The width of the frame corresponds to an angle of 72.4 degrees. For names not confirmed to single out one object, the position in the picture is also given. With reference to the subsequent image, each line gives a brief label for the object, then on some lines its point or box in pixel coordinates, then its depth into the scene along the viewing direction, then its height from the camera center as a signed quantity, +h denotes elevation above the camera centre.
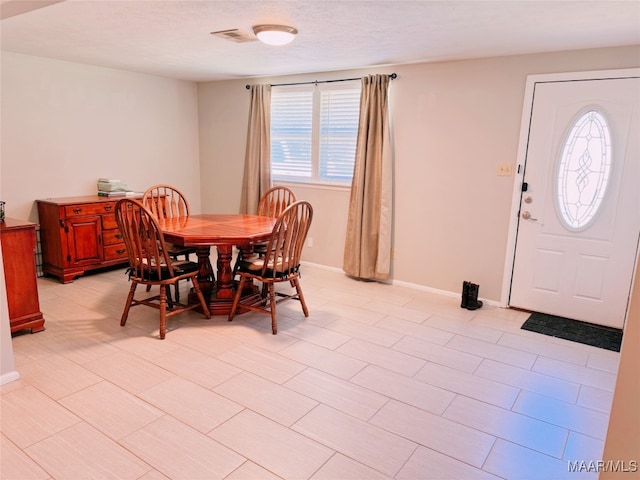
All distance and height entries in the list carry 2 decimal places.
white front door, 3.40 -0.25
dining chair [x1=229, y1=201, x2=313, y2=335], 3.28 -0.76
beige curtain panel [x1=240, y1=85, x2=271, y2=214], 5.31 +0.15
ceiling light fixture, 2.96 +0.86
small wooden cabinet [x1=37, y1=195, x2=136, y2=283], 4.36 -0.80
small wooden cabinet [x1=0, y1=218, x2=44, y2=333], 3.12 -0.86
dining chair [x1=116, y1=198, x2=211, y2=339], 3.11 -0.75
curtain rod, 4.32 +0.89
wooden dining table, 3.33 -0.60
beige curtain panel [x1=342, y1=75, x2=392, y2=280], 4.41 -0.29
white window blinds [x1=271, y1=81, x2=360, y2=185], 4.80 +0.35
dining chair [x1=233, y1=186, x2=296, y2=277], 4.05 -0.48
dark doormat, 3.34 -1.29
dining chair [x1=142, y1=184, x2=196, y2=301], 3.90 -0.52
